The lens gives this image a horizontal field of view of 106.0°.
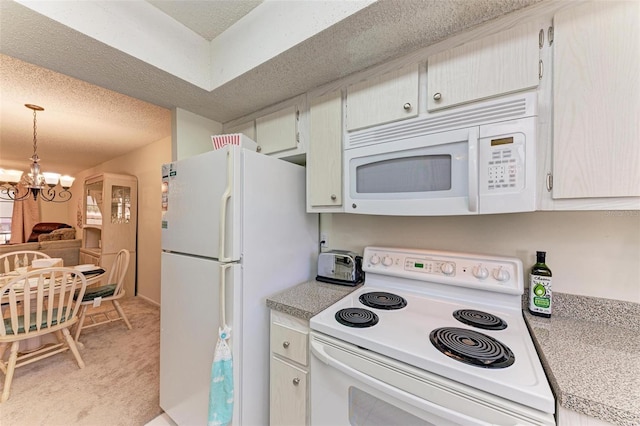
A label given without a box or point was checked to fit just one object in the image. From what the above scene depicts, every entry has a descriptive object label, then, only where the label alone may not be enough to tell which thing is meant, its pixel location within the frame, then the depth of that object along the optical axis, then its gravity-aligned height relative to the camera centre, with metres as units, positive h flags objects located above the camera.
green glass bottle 1.05 -0.33
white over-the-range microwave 0.91 +0.22
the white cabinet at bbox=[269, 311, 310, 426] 1.12 -0.77
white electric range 0.68 -0.47
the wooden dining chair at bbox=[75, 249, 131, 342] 2.49 -0.94
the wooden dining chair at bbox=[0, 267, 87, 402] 1.80 -0.88
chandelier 2.61 +0.35
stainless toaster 1.48 -0.35
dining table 2.13 -0.67
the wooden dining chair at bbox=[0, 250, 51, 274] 2.57 -0.72
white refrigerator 1.20 -0.30
